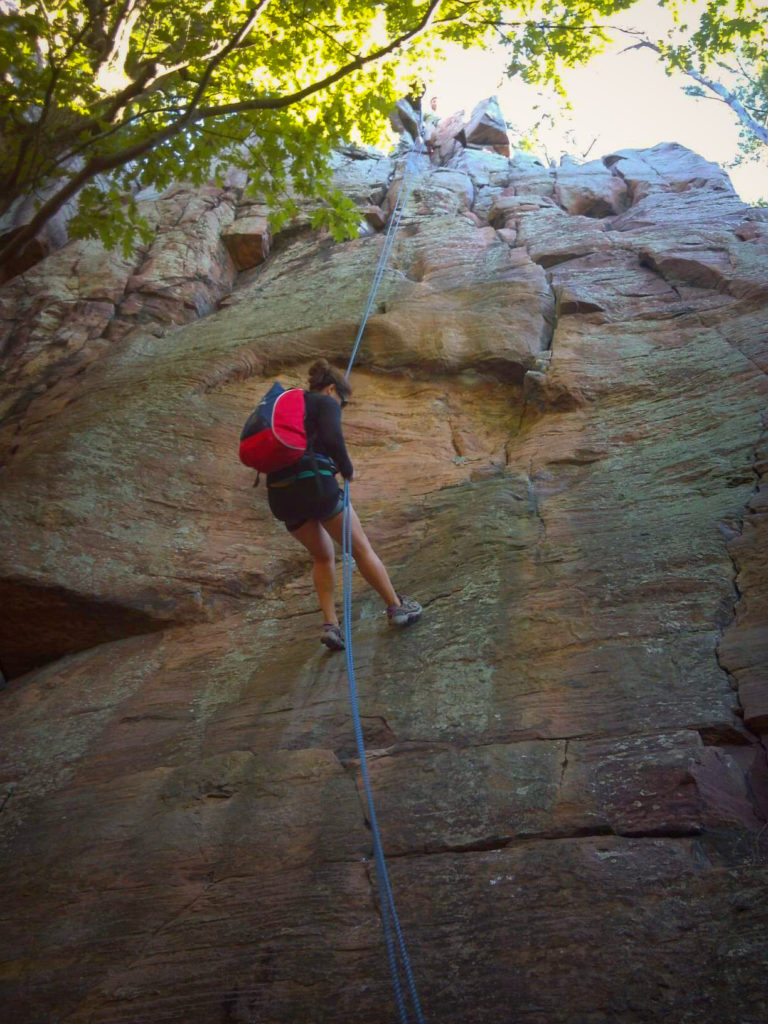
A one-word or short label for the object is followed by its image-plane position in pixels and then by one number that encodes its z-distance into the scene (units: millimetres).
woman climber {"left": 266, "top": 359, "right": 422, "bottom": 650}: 6047
